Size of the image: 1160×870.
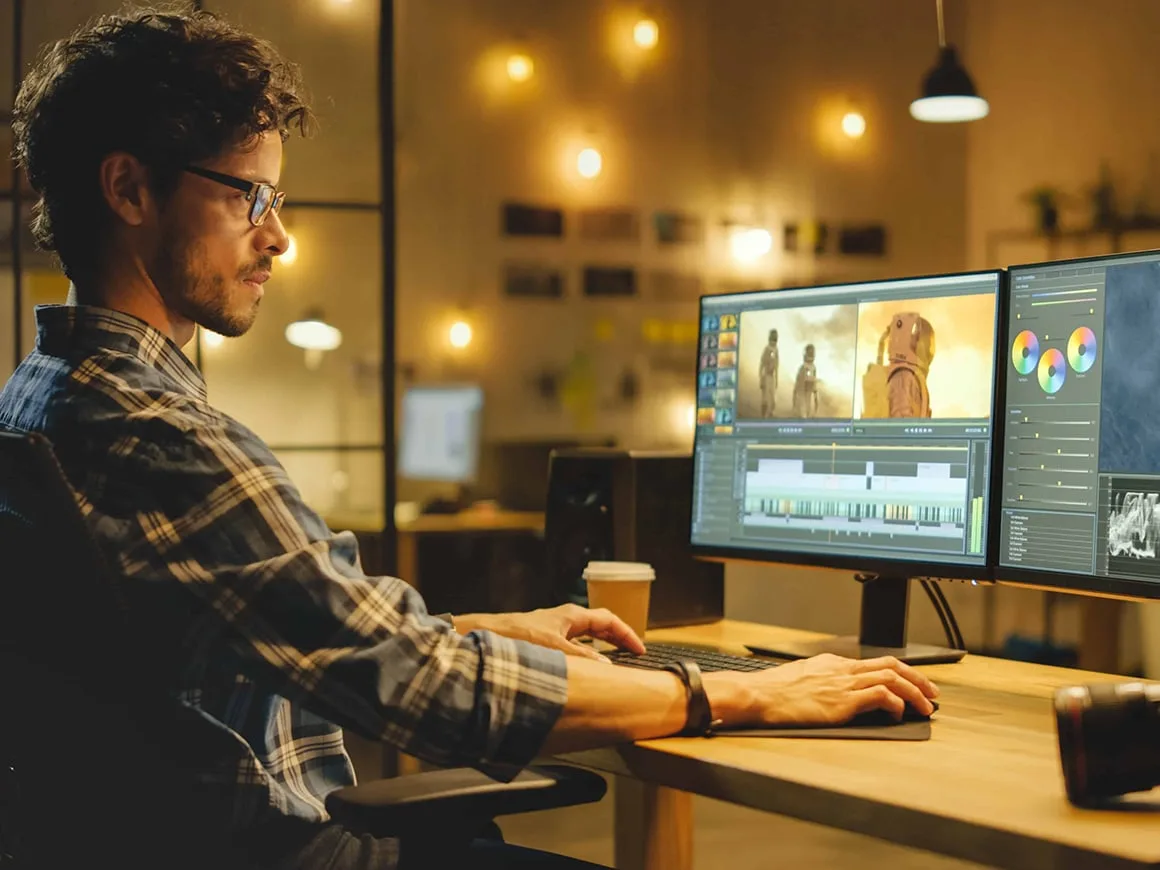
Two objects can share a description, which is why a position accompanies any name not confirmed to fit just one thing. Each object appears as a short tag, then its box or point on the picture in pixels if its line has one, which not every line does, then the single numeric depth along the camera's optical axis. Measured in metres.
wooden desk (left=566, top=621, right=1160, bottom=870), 1.01
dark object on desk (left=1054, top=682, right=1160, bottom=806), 1.07
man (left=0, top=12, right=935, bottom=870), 1.11
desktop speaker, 2.09
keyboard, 1.57
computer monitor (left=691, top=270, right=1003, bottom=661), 1.66
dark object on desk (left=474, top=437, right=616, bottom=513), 4.79
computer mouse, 1.35
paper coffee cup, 1.85
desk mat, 1.31
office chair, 1.09
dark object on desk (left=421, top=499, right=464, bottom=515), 4.61
